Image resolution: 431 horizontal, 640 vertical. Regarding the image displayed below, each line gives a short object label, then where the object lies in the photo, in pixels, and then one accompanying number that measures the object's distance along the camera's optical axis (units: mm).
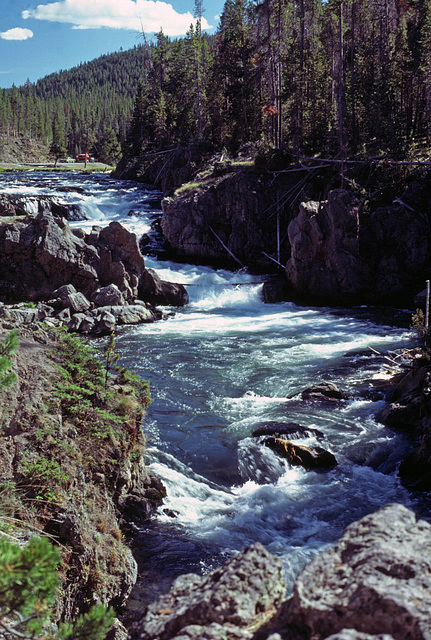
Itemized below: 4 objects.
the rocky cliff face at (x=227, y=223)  33281
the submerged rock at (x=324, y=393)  14812
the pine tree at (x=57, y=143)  83500
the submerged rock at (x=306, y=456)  11281
